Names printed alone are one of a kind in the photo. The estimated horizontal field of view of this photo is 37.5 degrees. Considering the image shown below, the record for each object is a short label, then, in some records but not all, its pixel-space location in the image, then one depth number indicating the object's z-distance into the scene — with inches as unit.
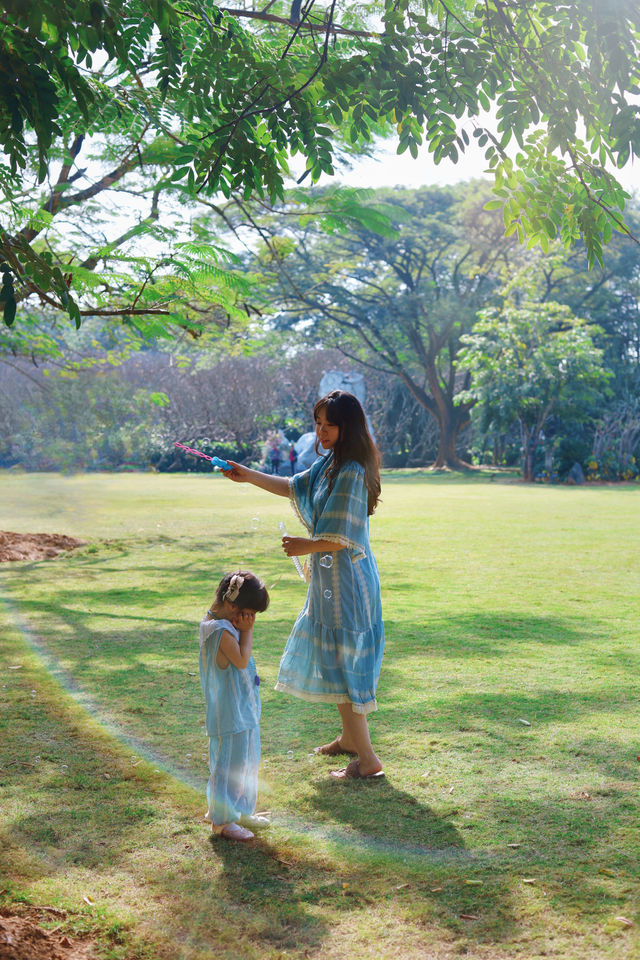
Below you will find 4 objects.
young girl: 139.6
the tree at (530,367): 1163.3
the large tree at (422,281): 1390.3
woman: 160.7
